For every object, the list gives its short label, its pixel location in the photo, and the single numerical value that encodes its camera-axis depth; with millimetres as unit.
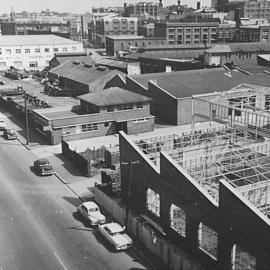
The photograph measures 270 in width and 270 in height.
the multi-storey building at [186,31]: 149000
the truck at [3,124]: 60906
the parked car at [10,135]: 56562
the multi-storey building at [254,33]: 139375
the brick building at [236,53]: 100812
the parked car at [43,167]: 43375
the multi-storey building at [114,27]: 186000
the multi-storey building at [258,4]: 199212
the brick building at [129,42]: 148500
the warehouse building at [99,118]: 53906
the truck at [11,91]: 82375
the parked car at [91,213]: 32469
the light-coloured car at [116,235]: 28859
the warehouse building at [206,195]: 22950
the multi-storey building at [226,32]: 158212
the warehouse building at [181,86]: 62406
